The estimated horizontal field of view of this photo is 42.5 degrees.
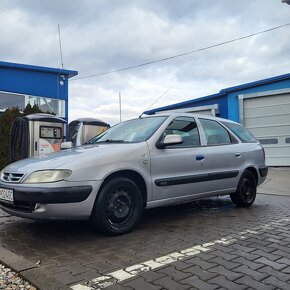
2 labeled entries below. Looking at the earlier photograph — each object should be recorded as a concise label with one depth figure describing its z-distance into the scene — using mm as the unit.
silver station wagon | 4051
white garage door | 14391
